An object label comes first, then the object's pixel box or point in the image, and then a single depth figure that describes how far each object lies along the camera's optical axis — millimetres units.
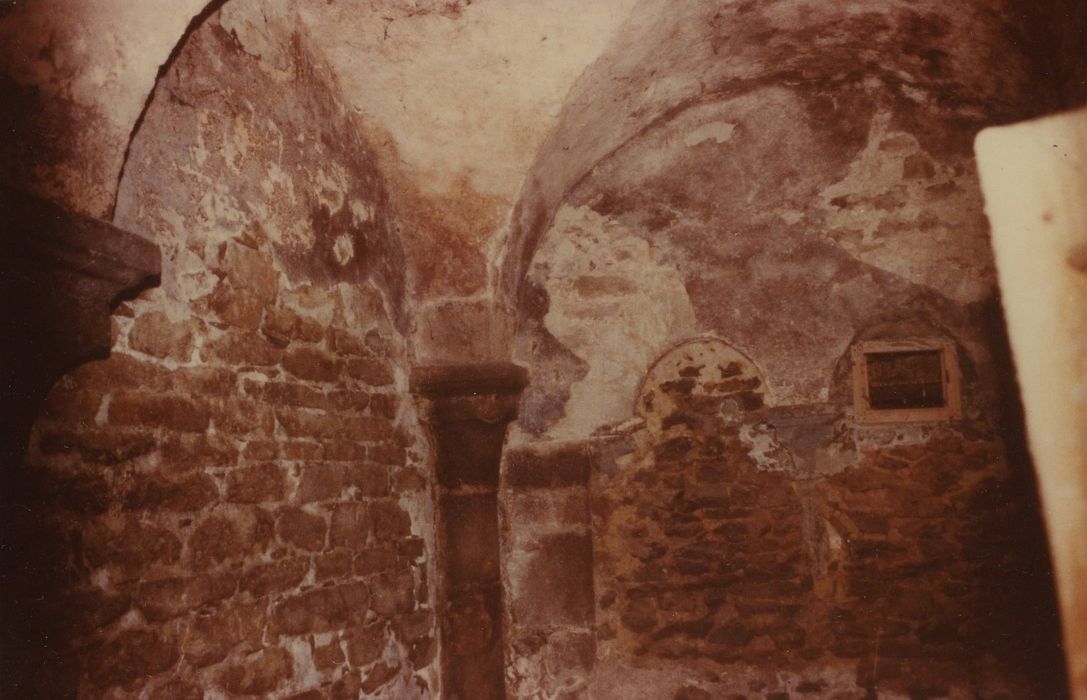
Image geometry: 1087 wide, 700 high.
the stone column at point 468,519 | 3369
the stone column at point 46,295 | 1633
